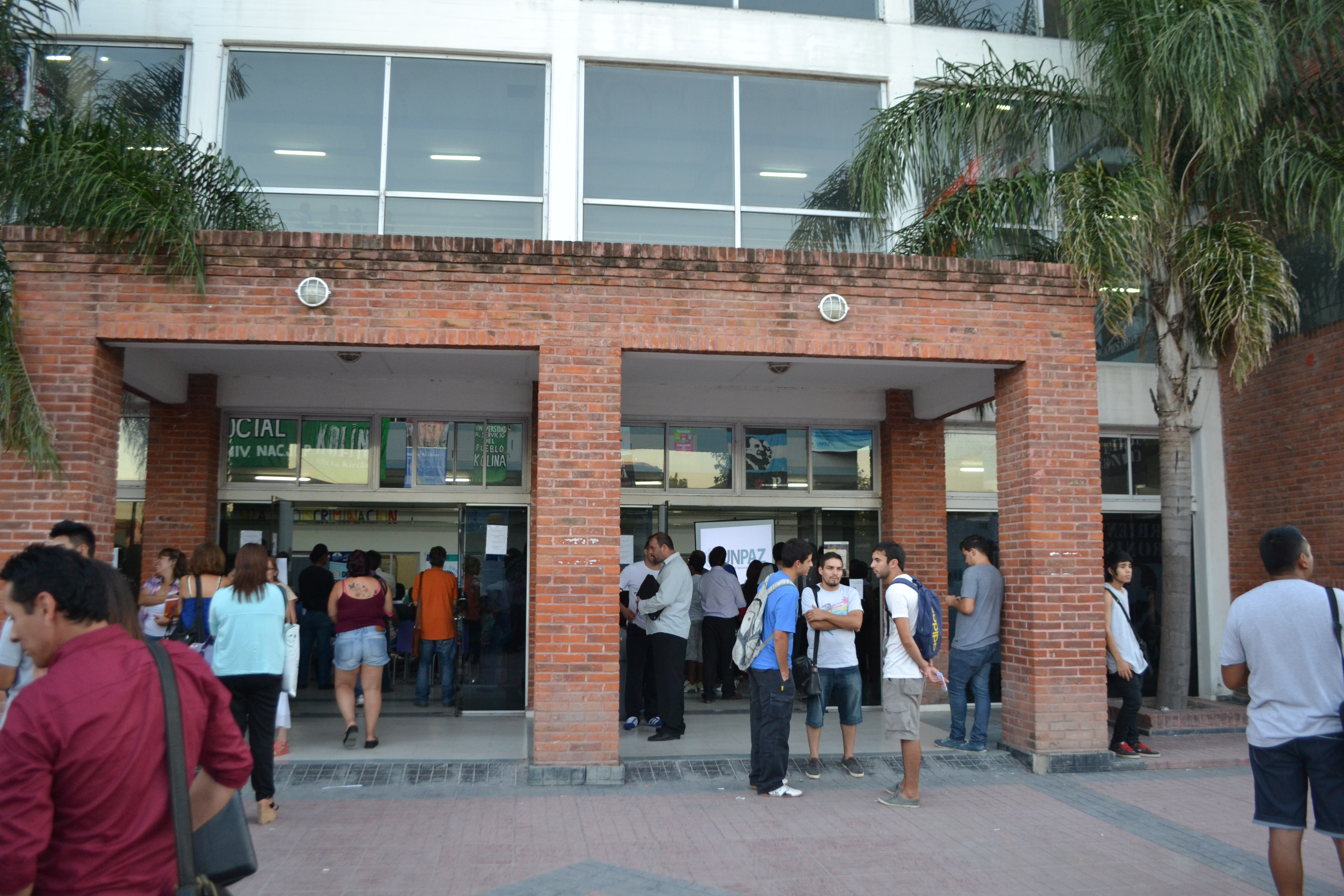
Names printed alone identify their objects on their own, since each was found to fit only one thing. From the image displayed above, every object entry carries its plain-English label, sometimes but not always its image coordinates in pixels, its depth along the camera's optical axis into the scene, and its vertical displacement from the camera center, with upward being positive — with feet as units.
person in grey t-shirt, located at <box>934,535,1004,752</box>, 28.81 -2.61
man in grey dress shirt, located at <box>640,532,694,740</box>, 29.35 -3.01
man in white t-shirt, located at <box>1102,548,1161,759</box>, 27.99 -3.84
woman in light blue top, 21.18 -2.56
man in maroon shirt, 7.70 -1.78
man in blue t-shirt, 23.36 -3.51
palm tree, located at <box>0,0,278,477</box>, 23.39 +8.68
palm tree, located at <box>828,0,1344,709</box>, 28.25 +11.84
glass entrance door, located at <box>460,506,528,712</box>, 34.55 -2.68
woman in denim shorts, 27.89 -3.03
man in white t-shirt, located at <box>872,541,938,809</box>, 22.80 -3.40
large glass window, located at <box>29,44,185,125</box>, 35.94 +16.66
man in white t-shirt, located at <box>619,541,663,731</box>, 32.48 -3.94
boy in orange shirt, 33.14 -2.49
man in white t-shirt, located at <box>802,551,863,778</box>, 25.38 -3.03
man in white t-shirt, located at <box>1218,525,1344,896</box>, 14.47 -2.41
